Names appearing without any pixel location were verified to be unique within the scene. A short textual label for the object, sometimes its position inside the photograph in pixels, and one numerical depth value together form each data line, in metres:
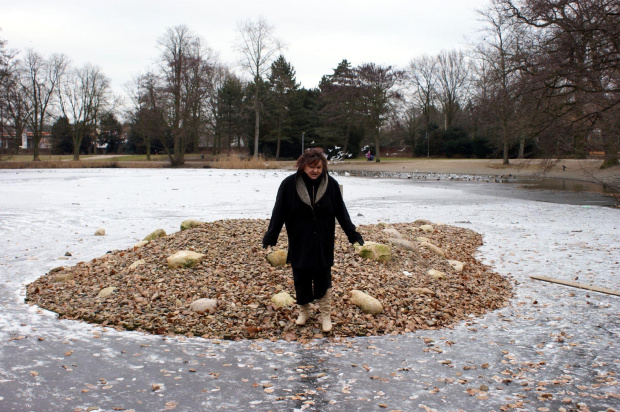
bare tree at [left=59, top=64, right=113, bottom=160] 56.22
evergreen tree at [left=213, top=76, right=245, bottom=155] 55.62
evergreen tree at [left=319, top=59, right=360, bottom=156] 46.47
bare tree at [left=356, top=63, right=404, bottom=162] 45.03
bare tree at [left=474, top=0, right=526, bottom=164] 19.26
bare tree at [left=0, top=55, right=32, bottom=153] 34.03
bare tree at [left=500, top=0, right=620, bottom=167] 16.62
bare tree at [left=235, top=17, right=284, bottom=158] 45.38
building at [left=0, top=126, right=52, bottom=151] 41.78
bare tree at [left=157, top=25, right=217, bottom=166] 40.25
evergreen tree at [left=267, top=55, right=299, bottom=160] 52.69
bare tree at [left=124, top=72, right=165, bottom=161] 42.53
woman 4.49
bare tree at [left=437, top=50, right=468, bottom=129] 60.81
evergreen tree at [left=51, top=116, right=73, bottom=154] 59.79
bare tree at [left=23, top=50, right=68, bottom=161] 48.72
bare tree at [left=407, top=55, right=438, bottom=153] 61.97
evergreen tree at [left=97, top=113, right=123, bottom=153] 67.94
